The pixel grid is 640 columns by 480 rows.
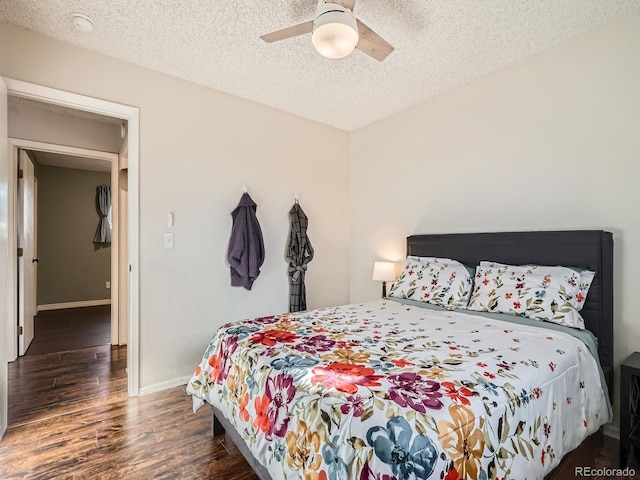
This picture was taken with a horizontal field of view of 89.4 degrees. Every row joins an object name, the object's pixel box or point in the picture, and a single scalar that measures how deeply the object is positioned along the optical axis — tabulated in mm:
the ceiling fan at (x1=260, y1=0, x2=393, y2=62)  1559
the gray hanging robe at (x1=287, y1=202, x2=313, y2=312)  3387
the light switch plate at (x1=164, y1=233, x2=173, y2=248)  2715
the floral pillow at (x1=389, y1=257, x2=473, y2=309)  2484
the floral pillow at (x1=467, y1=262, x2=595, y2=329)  1968
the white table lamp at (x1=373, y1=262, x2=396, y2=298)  3338
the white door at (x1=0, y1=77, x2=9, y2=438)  1961
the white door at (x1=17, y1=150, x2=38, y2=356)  3357
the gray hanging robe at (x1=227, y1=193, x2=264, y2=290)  2980
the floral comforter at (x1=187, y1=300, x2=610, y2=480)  981
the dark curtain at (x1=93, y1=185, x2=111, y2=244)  6062
